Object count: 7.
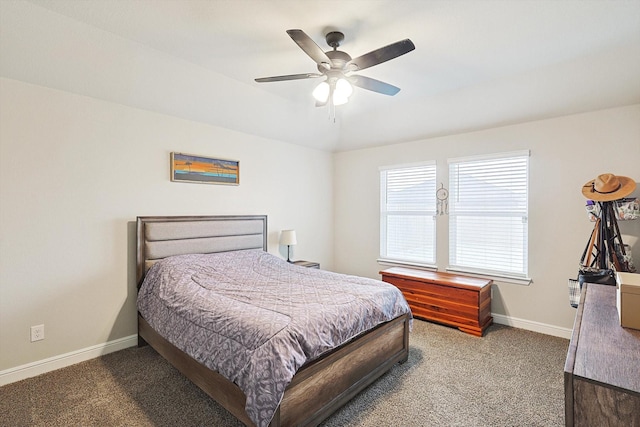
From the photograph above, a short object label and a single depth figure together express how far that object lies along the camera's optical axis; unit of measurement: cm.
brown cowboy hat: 259
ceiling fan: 196
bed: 176
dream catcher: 409
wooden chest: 330
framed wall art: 335
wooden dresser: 85
